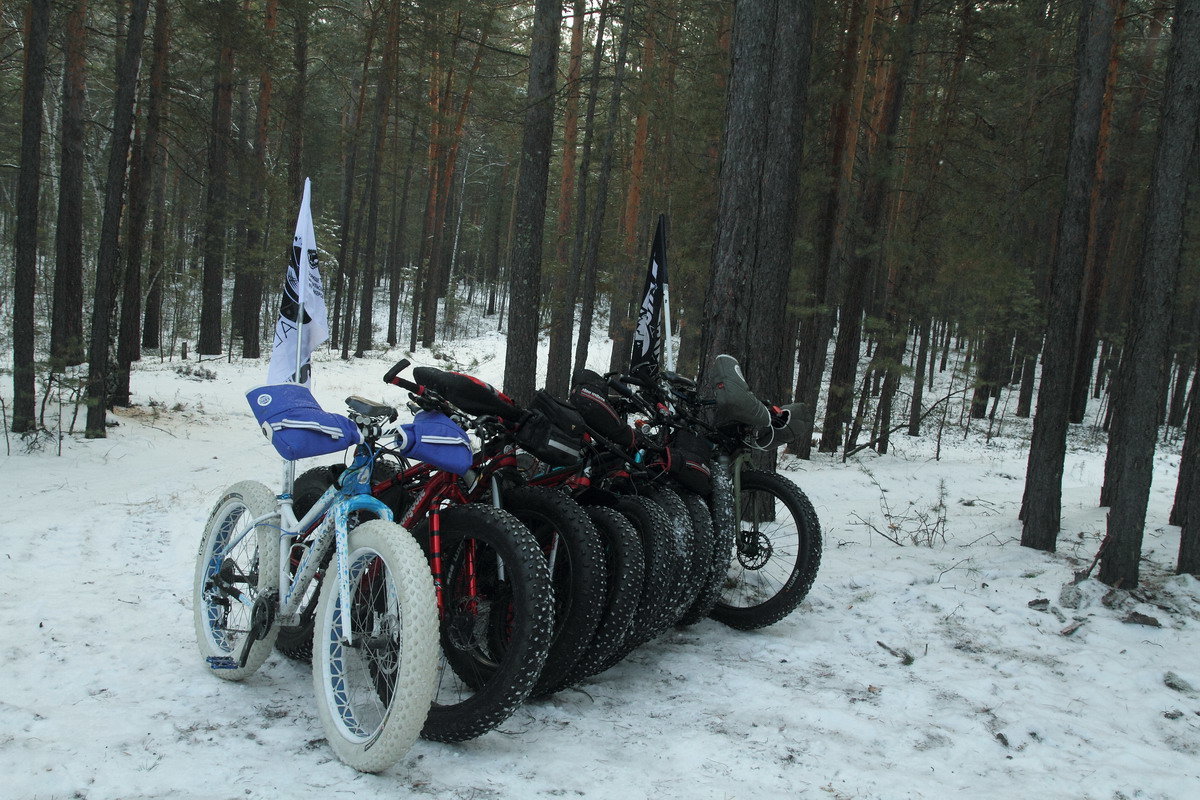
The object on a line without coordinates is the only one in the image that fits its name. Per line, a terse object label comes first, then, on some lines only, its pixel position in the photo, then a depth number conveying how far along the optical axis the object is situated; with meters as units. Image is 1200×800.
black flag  5.57
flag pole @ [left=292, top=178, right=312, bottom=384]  3.63
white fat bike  2.38
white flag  3.65
